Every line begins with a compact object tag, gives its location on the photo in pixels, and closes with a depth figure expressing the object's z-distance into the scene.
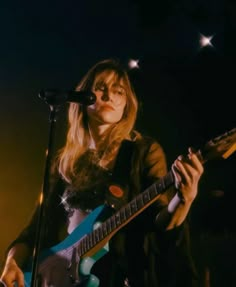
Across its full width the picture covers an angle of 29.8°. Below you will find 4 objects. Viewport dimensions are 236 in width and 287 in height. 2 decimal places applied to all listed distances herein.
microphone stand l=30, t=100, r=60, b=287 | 1.61
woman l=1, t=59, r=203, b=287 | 1.90
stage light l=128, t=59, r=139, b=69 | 2.41
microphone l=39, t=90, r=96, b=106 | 1.79
